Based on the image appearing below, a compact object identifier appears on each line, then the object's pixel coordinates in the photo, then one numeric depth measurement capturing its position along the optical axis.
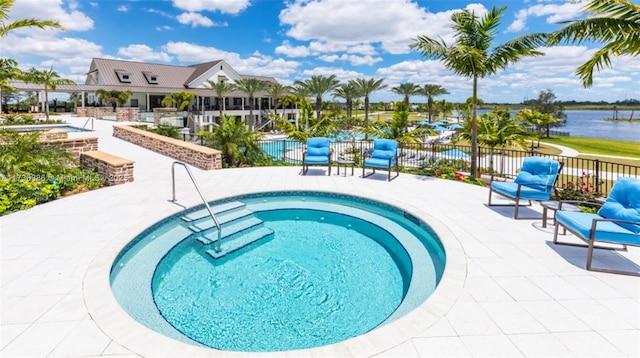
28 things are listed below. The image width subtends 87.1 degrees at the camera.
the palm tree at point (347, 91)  37.00
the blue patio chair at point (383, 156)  9.81
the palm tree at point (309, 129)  14.28
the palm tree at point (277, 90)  39.59
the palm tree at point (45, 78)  26.19
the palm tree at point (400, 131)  12.53
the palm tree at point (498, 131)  10.47
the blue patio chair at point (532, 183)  6.43
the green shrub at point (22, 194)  6.65
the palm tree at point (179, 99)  34.16
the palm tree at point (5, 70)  11.48
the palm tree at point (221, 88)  35.53
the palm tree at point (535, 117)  26.18
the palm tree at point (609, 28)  6.07
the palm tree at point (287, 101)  43.47
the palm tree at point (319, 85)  35.47
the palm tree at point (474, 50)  9.34
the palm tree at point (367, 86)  35.69
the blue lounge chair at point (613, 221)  4.35
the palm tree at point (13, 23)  7.23
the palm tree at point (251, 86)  36.72
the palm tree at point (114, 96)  31.10
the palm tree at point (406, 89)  41.56
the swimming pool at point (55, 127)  18.06
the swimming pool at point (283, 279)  3.74
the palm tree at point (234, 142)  11.75
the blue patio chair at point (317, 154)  10.47
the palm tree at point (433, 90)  44.59
